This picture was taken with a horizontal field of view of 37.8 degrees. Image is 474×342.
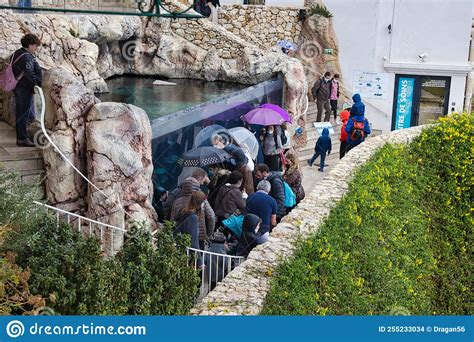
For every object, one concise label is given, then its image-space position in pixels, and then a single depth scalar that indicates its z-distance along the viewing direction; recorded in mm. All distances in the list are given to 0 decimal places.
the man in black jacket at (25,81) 8352
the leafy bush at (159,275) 5277
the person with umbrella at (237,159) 9680
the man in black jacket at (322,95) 17953
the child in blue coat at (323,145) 14719
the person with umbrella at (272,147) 12555
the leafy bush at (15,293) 4598
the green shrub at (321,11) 22750
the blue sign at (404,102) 21969
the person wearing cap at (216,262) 7539
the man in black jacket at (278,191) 9414
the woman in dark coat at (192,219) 7297
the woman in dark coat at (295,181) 10500
